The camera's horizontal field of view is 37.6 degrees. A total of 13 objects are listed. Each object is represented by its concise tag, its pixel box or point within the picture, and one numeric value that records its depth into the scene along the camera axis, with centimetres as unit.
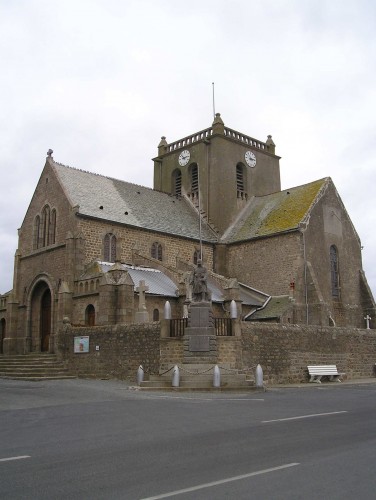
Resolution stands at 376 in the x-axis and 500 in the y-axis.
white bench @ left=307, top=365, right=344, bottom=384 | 2644
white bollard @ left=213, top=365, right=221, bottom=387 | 2056
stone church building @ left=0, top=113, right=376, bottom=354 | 3123
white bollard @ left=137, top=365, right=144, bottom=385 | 2264
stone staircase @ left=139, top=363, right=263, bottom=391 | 2050
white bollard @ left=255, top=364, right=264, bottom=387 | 2061
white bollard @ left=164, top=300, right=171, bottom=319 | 2365
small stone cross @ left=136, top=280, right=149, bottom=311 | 2875
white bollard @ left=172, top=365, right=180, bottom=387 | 2080
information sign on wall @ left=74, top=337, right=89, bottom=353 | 2759
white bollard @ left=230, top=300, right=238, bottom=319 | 2388
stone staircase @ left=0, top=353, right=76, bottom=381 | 2708
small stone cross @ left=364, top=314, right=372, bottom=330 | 3758
